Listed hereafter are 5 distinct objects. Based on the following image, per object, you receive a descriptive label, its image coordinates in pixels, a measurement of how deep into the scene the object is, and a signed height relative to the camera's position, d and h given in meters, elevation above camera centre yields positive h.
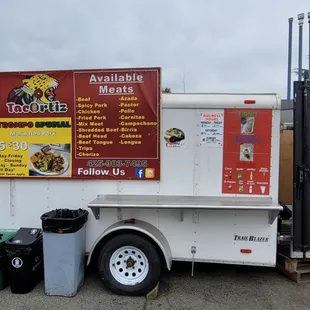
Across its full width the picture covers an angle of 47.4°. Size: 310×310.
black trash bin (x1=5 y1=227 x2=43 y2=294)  4.01 -1.30
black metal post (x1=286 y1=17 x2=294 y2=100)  9.72 +2.97
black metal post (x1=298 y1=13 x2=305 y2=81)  8.93 +3.14
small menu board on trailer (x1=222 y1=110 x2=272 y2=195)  4.11 -0.02
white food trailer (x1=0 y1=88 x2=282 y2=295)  4.09 -0.56
